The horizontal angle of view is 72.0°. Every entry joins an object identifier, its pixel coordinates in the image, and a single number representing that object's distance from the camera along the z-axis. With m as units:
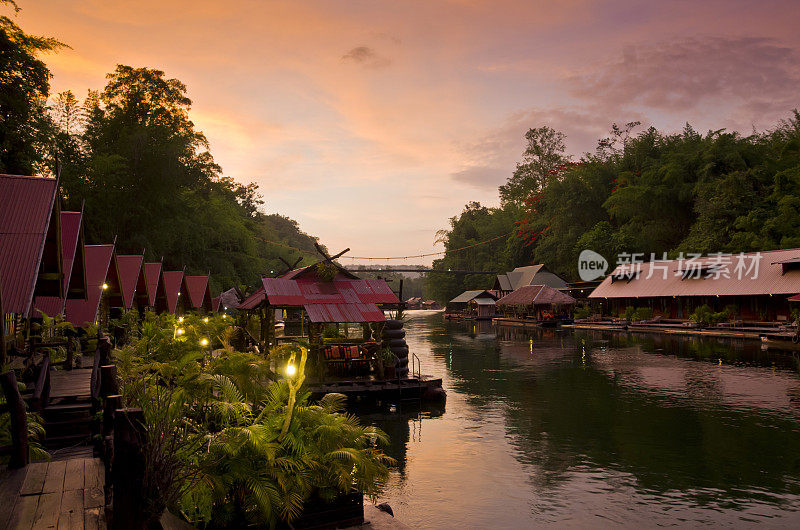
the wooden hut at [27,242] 10.74
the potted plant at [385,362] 22.17
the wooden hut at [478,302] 90.62
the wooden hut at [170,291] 34.37
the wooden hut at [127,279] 25.11
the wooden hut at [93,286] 20.09
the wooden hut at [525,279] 81.94
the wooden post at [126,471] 5.27
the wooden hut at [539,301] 66.94
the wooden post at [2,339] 8.80
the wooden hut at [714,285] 44.53
